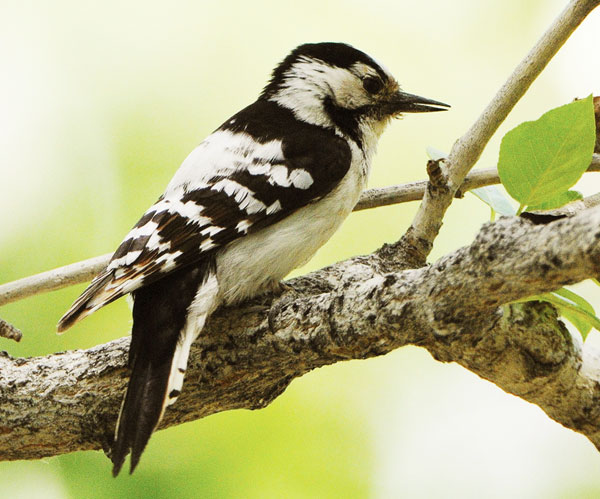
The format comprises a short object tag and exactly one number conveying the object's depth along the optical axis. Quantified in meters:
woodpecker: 2.62
